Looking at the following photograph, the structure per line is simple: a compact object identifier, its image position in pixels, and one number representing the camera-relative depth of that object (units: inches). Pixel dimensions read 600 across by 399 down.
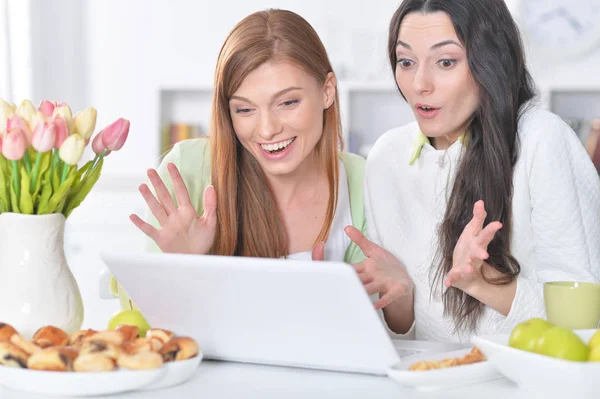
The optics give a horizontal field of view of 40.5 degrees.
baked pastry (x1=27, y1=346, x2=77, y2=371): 44.6
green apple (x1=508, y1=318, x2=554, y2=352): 43.8
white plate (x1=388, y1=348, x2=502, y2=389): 44.8
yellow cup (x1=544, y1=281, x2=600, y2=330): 48.9
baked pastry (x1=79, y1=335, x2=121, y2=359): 45.2
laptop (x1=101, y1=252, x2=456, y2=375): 44.5
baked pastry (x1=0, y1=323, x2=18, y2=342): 48.7
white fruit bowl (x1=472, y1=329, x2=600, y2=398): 40.8
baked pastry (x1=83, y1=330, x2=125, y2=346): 47.0
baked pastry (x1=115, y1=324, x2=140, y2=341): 49.3
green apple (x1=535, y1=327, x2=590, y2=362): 42.4
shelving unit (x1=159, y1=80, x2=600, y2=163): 158.9
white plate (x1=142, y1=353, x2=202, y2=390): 46.2
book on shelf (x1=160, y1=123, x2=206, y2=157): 175.5
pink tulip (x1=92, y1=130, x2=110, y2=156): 55.6
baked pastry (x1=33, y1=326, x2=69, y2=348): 48.9
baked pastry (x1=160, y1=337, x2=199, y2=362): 46.8
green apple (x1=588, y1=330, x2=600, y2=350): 42.9
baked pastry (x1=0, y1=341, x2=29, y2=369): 45.4
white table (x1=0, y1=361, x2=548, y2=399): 45.3
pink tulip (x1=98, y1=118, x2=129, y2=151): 55.2
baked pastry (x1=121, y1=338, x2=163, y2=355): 45.9
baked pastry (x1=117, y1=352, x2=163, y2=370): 44.8
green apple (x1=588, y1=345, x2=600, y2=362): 42.4
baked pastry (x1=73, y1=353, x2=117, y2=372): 44.4
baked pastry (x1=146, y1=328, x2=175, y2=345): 48.7
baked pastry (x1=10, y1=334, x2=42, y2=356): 46.2
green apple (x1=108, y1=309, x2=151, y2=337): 55.5
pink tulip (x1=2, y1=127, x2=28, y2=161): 50.8
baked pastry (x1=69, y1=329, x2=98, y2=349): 48.1
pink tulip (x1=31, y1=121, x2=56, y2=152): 51.3
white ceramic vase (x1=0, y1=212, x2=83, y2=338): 53.2
